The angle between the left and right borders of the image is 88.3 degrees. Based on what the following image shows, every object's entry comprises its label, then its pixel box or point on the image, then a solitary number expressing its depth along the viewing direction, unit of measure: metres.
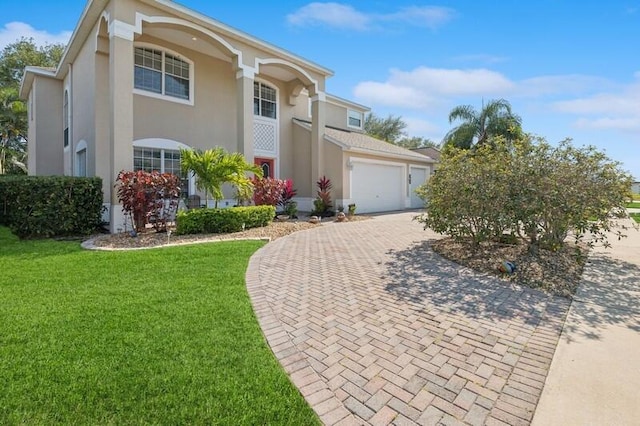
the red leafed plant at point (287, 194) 13.91
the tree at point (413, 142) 46.17
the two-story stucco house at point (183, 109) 10.18
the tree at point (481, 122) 23.66
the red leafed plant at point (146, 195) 8.74
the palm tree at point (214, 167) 9.73
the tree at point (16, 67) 26.55
